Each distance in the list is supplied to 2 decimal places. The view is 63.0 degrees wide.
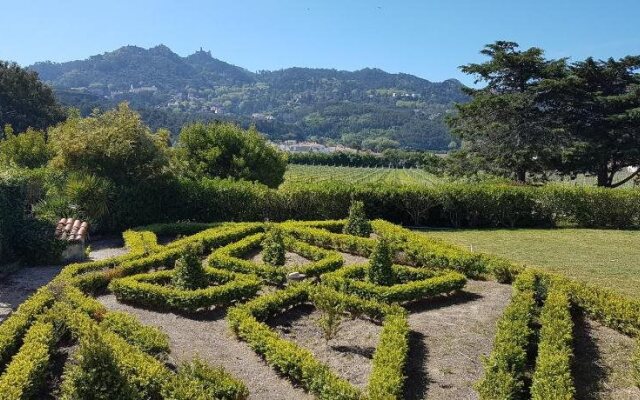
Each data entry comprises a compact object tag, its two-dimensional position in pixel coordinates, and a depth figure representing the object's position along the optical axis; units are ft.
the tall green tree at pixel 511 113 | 103.19
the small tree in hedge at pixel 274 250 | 42.06
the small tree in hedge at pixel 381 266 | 36.65
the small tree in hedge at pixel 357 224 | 53.16
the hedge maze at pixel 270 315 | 20.74
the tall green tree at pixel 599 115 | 98.73
